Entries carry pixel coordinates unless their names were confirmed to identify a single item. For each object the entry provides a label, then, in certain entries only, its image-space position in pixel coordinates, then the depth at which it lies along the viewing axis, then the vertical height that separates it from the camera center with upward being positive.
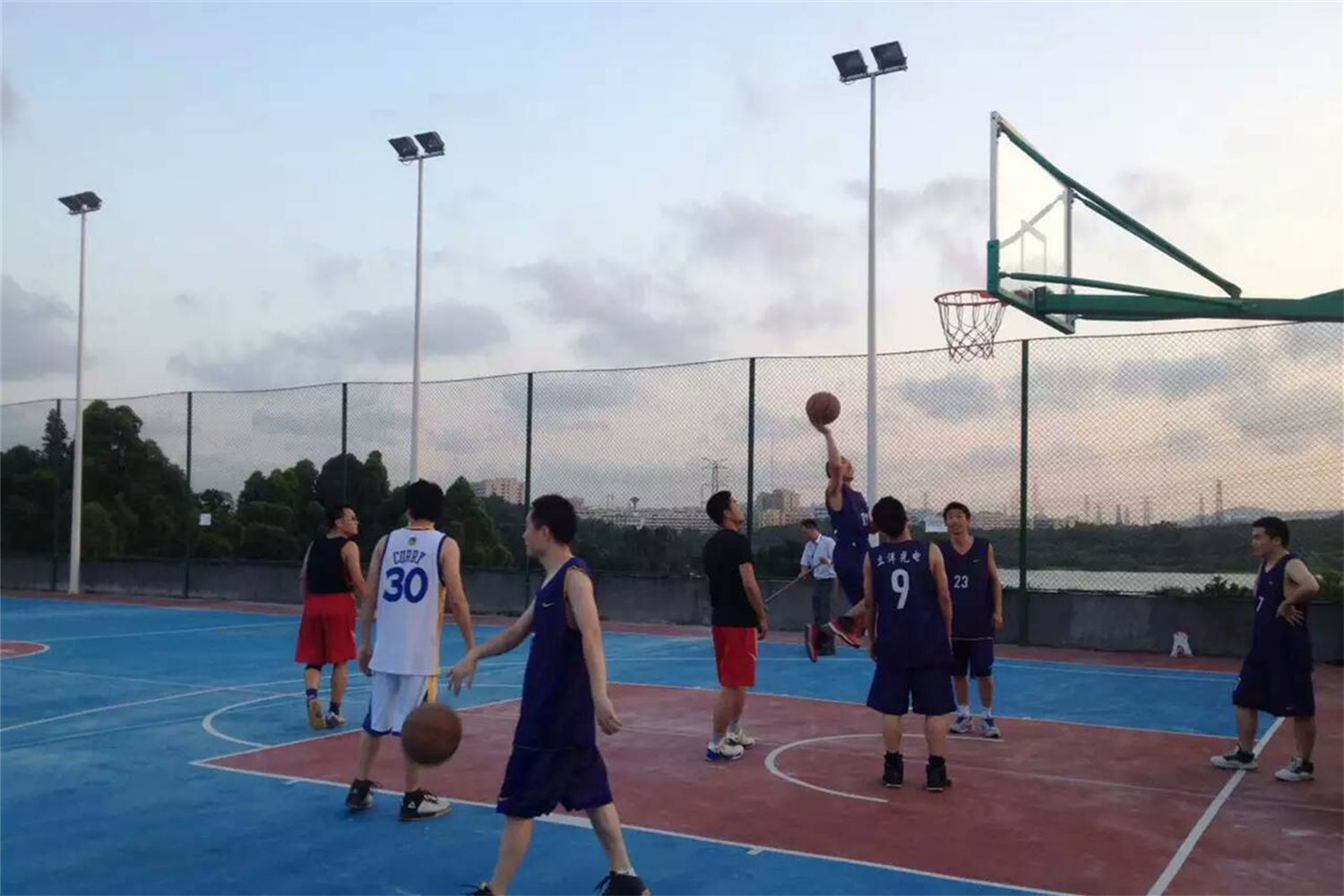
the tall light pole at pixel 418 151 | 22.00 +6.63
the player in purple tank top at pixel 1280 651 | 7.71 -0.87
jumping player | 8.30 -0.10
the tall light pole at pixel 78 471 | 25.23 +0.61
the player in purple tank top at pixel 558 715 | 4.91 -0.88
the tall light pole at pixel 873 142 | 16.50 +5.33
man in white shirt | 15.52 -0.73
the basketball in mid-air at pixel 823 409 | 8.93 +0.78
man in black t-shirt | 8.28 -0.74
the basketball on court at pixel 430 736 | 5.26 -1.03
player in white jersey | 6.66 -0.68
